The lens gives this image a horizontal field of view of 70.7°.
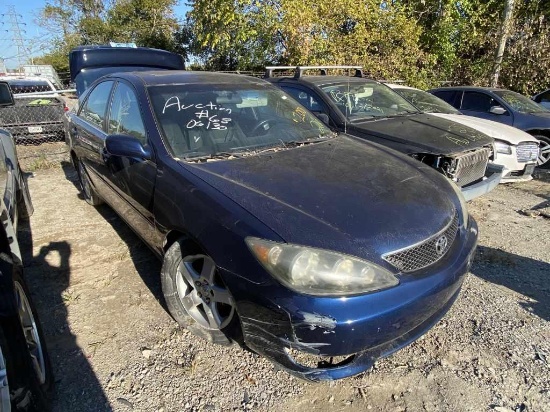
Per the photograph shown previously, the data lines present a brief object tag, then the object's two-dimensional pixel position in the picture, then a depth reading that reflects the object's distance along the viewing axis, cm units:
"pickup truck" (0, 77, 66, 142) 810
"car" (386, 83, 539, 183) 536
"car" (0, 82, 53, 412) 153
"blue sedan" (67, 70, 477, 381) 184
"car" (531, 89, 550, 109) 914
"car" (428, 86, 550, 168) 699
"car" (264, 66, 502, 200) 418
